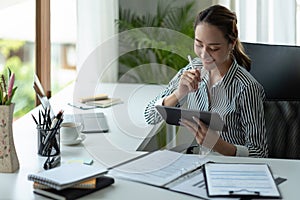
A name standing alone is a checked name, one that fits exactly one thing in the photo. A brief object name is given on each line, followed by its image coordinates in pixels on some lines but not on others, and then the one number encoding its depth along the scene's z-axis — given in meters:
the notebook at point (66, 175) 2.01
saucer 2.54
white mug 2.54
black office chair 2.82
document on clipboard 2.02
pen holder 2.36
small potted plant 2.21
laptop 2.69
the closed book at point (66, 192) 1.99
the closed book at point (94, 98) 3.43
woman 2.64
